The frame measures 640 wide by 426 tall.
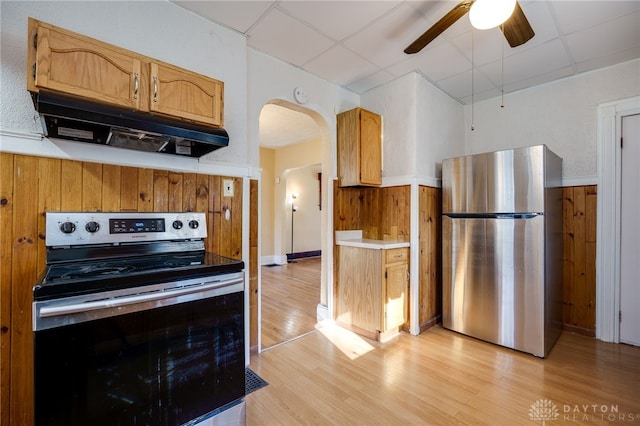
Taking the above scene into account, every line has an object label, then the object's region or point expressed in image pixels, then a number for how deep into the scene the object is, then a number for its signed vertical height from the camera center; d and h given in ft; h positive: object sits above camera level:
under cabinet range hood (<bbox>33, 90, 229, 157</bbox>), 3.85 +1.34
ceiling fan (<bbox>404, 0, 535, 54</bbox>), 4.98 +3.57
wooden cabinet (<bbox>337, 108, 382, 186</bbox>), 9.37 +2.22
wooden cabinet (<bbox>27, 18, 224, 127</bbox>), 3.94 +2.15
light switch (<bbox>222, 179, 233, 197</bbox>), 6.82 +0.60
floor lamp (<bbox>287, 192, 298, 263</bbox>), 23.17 +0.57
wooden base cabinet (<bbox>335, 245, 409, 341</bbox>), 8.45 -2.38
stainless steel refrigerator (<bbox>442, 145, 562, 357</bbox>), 7.49 -0.94
